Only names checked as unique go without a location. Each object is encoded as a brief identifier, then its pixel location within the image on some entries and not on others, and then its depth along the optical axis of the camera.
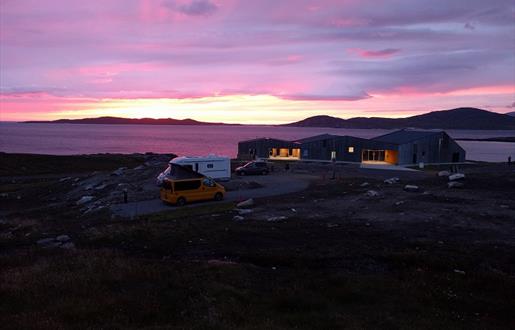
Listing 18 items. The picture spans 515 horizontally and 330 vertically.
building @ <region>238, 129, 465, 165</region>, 67.06
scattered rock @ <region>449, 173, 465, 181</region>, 40.59
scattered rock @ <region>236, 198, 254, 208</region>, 30.89
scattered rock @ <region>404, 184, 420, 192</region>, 35.22
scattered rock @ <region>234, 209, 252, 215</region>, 27.70
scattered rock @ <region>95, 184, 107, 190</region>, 44.14
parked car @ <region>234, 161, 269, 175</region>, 51.59
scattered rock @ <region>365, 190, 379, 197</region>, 32.88
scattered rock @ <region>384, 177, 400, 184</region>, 42.24
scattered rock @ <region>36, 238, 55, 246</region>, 21.84
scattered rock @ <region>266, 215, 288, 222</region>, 25.05
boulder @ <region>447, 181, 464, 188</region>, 37.01
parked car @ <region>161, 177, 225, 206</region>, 32.69
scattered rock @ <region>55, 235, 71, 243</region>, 22.04
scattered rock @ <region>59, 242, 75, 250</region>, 19.22
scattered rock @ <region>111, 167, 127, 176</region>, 51.84
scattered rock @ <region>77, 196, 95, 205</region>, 38.19
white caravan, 43.66
